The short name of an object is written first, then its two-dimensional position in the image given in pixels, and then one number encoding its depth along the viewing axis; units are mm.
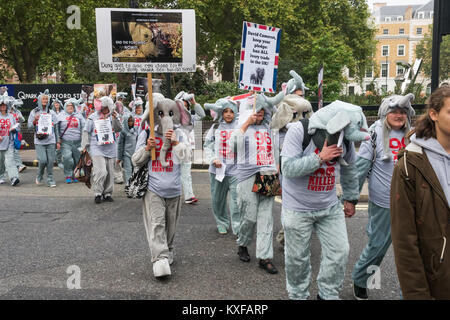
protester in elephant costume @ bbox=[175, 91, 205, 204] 7598
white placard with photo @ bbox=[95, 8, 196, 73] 4602
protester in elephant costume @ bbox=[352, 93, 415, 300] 3668
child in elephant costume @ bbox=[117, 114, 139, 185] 9680
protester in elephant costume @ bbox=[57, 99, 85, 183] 10461
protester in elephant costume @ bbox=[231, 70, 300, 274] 4609
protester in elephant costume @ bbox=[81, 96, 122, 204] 8172
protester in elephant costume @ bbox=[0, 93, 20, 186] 10188
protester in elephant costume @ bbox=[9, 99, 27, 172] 10648
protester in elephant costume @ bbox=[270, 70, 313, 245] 4355
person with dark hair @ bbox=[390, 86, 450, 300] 2250
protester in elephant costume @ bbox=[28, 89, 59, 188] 10070
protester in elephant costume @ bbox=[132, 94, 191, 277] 4480
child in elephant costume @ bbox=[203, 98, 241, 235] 5457
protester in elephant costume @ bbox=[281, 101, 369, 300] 3324
